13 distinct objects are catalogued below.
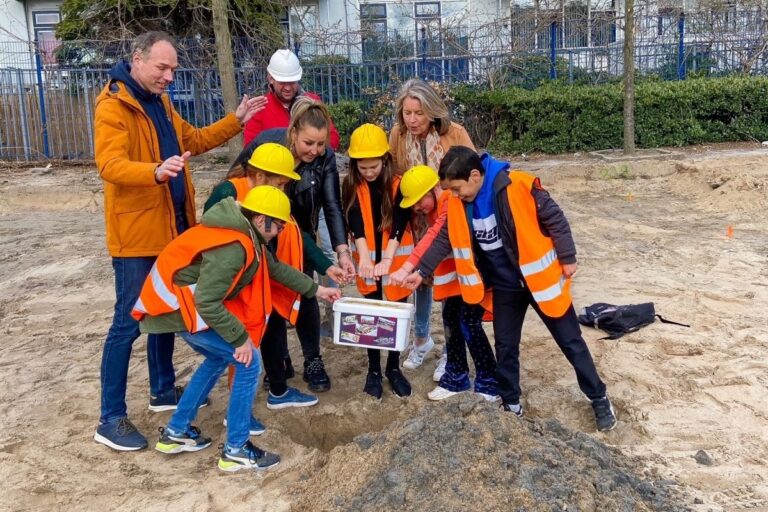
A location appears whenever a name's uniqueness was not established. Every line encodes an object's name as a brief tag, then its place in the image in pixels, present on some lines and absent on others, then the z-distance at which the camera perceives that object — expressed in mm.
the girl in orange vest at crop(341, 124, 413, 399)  4339
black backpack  5484
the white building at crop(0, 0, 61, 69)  19250
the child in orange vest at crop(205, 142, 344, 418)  3959
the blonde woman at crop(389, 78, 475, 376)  4391
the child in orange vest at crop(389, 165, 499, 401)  4223
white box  4121
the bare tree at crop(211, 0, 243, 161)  10750
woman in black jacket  4191
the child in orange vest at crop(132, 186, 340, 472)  3518
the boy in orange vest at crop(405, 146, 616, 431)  3912
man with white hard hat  4734
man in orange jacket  3750
